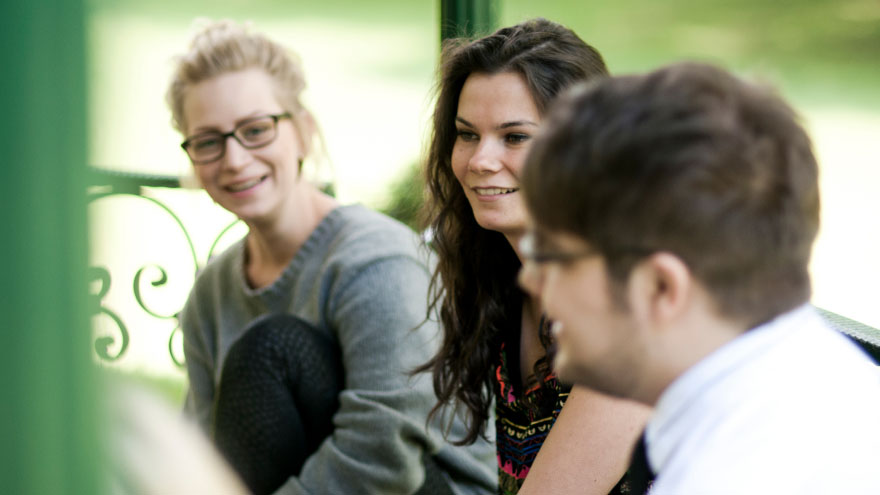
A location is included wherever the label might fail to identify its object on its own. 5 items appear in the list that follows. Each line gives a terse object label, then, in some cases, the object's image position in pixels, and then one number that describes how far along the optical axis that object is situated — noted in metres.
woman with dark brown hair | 3.06
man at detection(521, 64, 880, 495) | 2.18
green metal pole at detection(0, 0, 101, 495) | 1.82
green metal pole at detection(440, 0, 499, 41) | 3.66
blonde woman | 3.35
